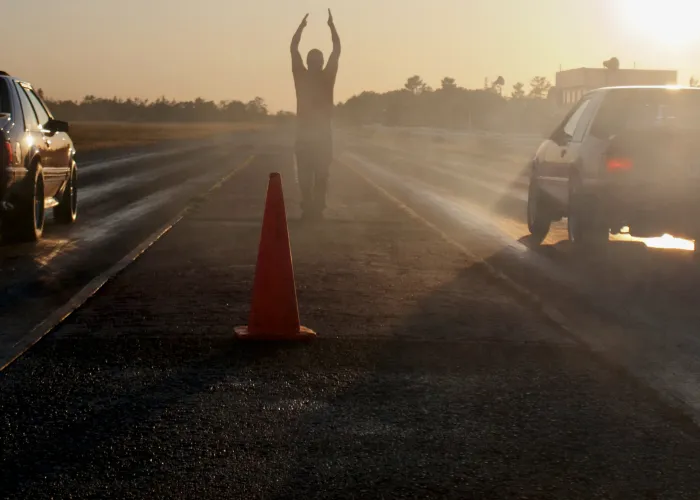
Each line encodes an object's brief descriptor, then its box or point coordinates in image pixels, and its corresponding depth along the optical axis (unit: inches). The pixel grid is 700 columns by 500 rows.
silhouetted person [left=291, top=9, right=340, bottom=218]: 622.5
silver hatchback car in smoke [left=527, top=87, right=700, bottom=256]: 458.6
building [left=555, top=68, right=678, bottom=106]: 2252.7
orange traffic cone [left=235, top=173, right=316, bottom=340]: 296.4
